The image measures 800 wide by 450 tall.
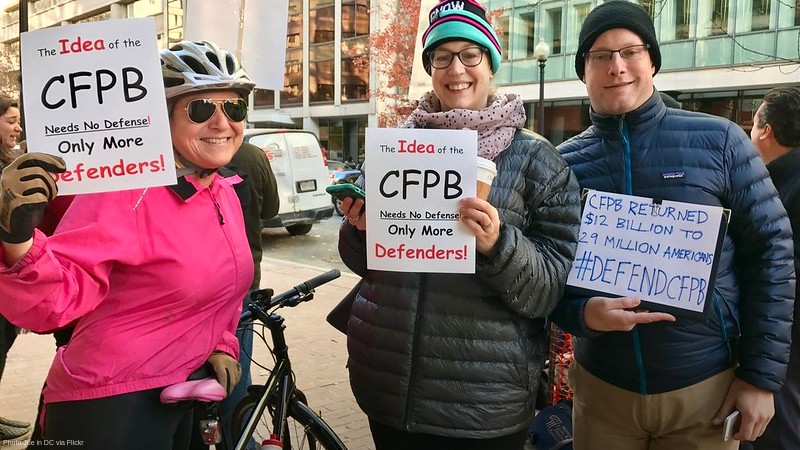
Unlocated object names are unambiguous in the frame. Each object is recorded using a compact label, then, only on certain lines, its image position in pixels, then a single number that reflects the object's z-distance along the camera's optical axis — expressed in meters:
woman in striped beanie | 1.89
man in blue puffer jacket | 1.99
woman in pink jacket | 1.55
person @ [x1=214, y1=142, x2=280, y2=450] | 3.84
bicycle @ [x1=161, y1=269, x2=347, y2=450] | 2.89
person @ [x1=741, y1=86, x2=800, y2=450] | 2.89
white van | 12.50
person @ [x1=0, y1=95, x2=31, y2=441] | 3.81
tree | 22.91
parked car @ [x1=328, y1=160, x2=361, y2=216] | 19.78
